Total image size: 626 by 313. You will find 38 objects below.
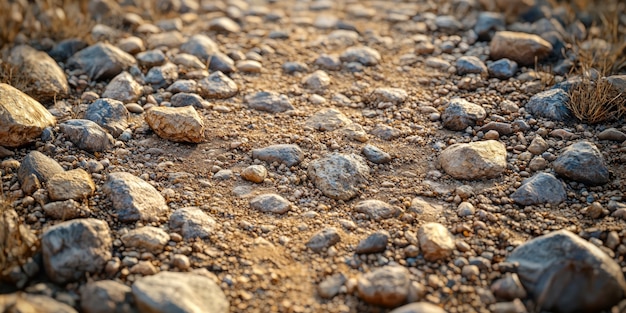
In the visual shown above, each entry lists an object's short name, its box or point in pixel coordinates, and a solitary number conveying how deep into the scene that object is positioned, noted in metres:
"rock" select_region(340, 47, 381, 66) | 4.48
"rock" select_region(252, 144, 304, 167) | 3.30
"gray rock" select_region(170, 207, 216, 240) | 2.78
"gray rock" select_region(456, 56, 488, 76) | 4.20
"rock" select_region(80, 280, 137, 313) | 2.29
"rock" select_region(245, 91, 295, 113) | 3.84
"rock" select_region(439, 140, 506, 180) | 3.18
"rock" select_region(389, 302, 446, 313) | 2.23
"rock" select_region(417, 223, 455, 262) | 2.65
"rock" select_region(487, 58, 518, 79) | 4.12
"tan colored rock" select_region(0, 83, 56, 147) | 3.16
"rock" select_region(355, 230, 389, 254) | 2.70
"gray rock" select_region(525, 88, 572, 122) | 3.59
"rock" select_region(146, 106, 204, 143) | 3.40
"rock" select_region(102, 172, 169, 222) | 2.81
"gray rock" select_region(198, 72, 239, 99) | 3.93
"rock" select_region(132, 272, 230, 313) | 2.27
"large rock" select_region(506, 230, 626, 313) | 2.32
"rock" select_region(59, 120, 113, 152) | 3.27
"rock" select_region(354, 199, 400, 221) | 2.93
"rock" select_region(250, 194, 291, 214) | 2.98
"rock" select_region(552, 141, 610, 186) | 3.08
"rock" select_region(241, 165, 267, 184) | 3.16
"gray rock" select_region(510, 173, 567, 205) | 2.98
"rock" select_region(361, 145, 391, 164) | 3.33
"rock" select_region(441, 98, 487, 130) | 3.58
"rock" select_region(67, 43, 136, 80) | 4.08
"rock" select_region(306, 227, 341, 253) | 2.74
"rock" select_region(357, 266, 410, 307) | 2.39
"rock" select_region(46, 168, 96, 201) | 2.84
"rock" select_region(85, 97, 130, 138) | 3.46
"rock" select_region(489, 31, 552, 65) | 4.26
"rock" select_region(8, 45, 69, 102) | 3.76
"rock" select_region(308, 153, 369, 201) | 3.08
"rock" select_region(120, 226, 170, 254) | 2.66
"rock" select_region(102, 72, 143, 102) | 3.81
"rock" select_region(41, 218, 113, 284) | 2.46
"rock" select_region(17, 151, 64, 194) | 2.91
